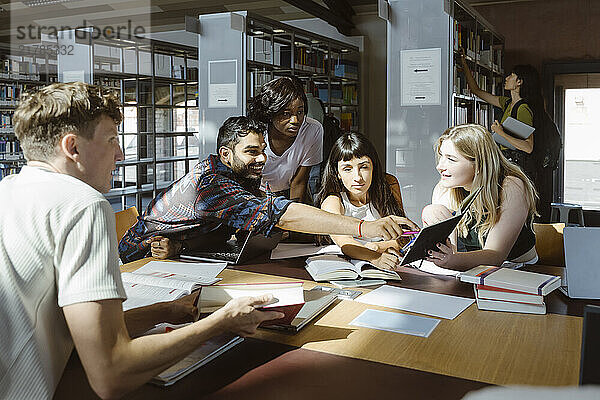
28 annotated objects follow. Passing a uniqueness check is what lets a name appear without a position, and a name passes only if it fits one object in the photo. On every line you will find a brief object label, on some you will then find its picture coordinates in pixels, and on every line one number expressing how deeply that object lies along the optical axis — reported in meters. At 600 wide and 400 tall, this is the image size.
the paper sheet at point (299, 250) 2.63
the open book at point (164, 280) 1.78
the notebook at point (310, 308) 1.63
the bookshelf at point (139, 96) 7.64
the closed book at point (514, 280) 1.83
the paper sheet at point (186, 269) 2.17
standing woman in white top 3.87
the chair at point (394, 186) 3.55
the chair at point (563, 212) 6.72
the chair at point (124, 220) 3.08
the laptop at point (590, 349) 0.99
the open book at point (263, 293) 1.53
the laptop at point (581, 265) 1.92
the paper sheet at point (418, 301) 1.80
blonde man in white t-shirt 1.12
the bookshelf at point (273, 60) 5.36
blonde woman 2.45
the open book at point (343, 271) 2.15
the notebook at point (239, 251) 2.49
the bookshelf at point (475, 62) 5.78
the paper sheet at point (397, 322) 1.63
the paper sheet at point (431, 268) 2.30
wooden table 1.28
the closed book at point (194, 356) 1.30
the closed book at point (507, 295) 1.82
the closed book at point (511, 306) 1.80
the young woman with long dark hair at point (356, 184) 2.98
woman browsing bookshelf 5.76
